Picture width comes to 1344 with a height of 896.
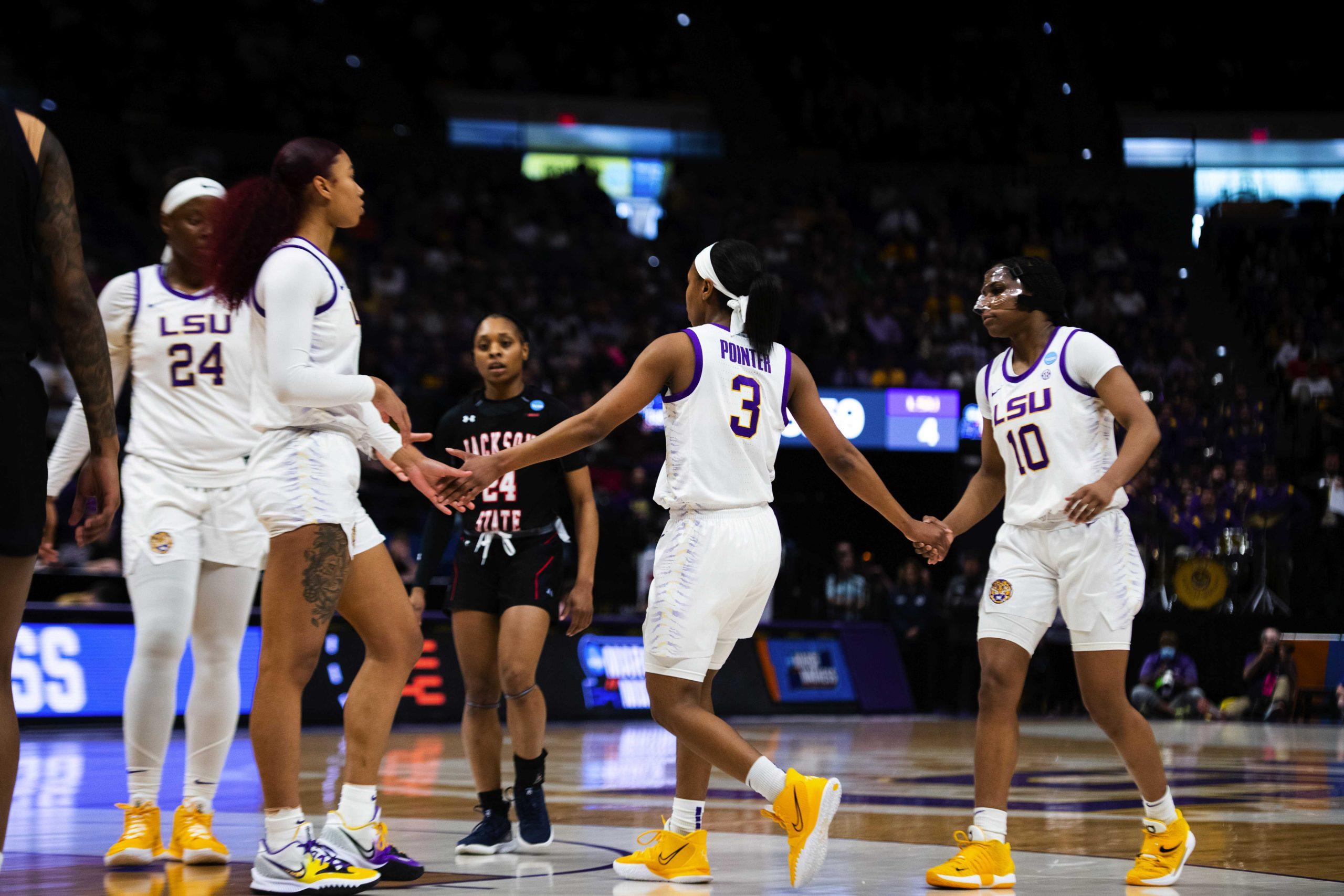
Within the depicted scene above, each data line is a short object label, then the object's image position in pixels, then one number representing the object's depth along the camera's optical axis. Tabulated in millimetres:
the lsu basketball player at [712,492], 4723
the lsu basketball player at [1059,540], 5148
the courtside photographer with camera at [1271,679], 16609
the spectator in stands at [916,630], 18688
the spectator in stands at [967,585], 19016
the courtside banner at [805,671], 16625
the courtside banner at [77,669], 11414
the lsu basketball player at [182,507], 5180
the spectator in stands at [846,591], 18828
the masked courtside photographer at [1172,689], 16812
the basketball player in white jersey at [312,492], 4324
